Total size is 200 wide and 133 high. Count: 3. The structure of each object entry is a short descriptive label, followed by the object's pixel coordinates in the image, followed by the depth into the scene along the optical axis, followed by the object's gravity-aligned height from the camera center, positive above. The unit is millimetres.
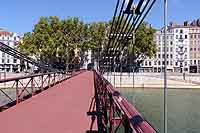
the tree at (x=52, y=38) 27093 +4496
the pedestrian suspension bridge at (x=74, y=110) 1564 -1000
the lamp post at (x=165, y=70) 1314 -36
